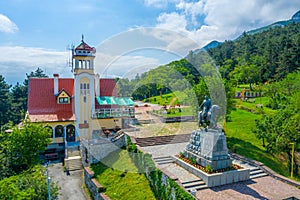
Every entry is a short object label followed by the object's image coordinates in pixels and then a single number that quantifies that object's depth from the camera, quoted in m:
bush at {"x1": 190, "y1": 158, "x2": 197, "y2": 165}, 13.85
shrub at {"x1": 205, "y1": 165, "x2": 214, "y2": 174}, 12.56
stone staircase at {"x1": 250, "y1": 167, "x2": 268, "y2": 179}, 13.56
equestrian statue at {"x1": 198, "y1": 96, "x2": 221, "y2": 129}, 13.73
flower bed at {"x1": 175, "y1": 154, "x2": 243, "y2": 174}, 12.62
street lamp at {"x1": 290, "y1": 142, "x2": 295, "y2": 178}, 14.57
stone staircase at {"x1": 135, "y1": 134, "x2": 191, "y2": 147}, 18.28
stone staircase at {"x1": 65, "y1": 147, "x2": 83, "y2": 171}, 19.58
